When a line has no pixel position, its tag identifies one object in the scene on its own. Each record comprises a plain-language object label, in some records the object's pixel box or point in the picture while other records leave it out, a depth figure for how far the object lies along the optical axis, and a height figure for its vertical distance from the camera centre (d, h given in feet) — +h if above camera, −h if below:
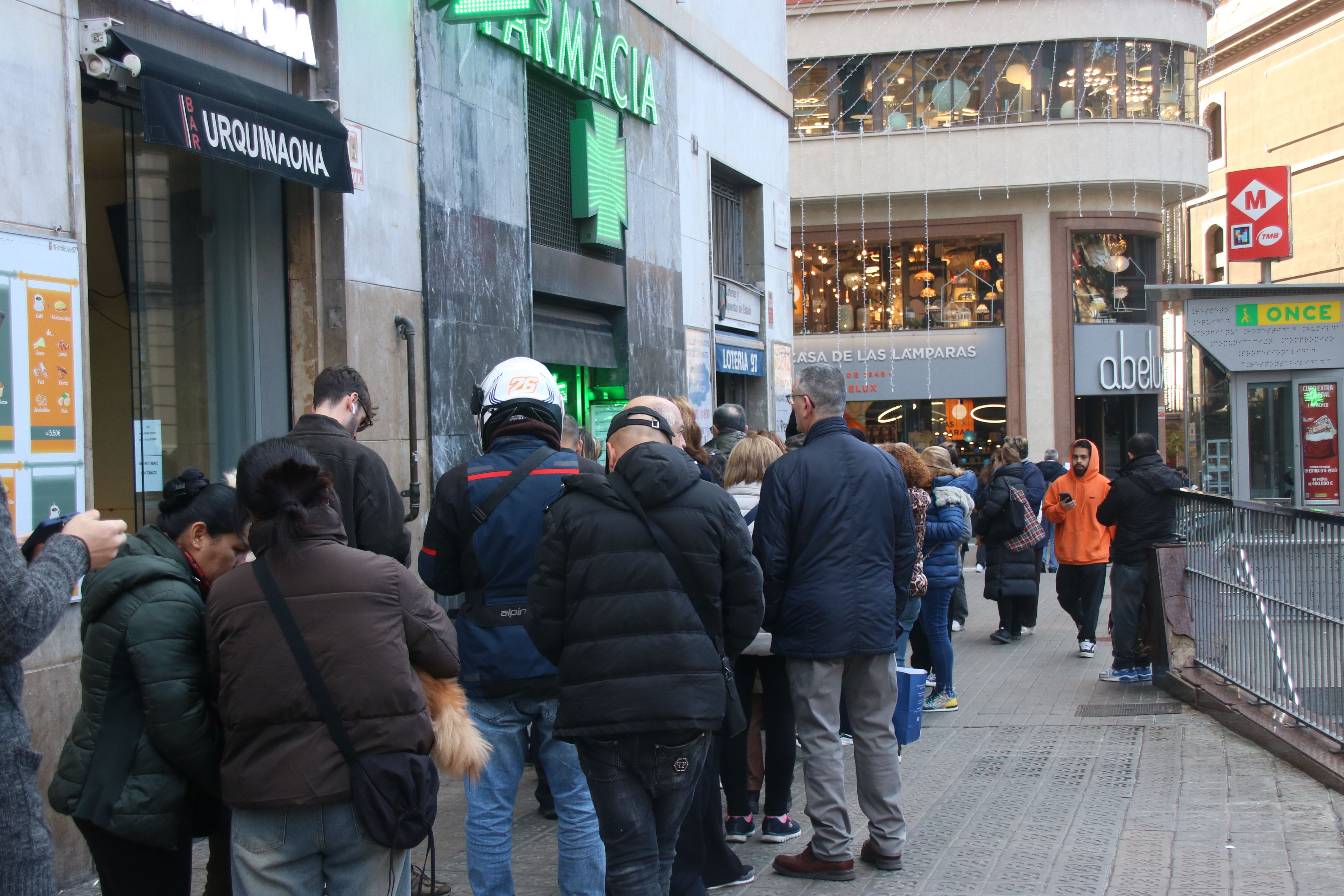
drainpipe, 25.98 +1.34
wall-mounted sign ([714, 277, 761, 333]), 45.68 +5.27
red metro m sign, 51.88 +9.59
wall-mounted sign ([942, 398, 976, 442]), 94.79 +1.45
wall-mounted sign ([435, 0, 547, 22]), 27.04 +9.88
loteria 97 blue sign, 45.80 +3.18
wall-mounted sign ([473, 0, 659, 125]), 31.86 +11.11
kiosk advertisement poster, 50.49 -0.63
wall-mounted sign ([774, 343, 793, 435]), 51.72 +2.54
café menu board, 16.74 +1.11
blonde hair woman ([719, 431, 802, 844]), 18.07 -4.68
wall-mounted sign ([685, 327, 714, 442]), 42.68 +2.40
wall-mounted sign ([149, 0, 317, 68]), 21.38 +7.95
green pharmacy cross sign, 35.17 +7.97
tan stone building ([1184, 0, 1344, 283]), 120.06 +33.99
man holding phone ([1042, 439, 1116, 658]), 34.37 -3.06
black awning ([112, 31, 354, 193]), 19.29 +5.77
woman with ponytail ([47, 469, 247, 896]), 9.86 -2.12
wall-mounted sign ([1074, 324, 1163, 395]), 92.84 +5.59
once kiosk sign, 47.01 +3.66
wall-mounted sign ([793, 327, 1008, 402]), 93.81 +5.98
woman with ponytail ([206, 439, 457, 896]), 9.46 -1.80
